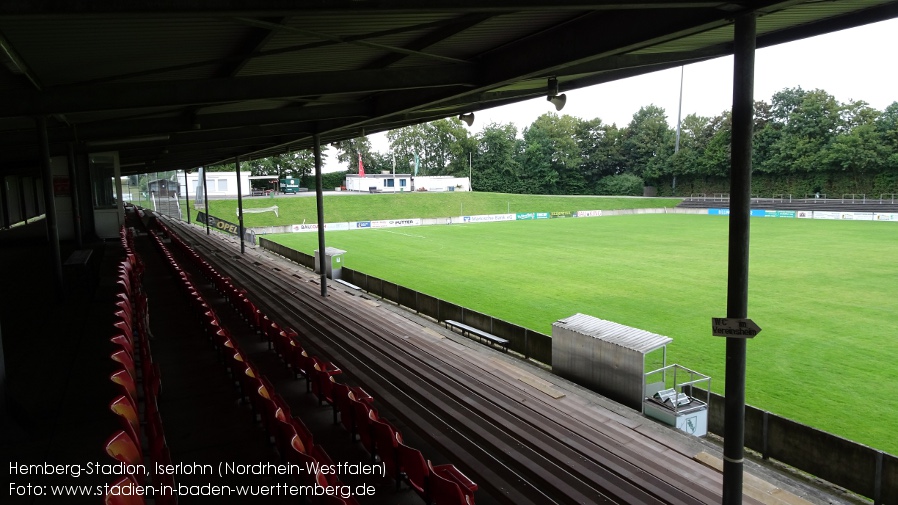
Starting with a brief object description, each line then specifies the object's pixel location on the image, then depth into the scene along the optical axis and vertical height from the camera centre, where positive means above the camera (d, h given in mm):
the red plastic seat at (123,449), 3396 -1575
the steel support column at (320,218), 16231 -755
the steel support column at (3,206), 24195 -277
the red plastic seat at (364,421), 5531 -2312
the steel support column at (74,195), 14031 +78
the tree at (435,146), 88500 +7328
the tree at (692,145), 72938 +5243
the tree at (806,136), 61916 +5252
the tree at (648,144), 78688 +6082
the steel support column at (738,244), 4574 -514
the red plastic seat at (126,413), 3916 -1575
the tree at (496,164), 86125 +3772
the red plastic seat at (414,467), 4699 -2376
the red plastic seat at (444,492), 4098 -2284
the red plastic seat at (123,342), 5605 -1492
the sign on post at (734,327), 4633 -1212
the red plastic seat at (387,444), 5035 -2334
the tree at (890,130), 56938 +5137
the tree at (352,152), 97688 +7054
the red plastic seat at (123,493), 2768 -1509
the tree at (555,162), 85312 +3921
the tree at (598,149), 84688 +5605
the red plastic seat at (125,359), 5097 -1549
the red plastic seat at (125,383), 4448 -1545
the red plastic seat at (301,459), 4207 -2009
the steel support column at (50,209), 9672 -194
